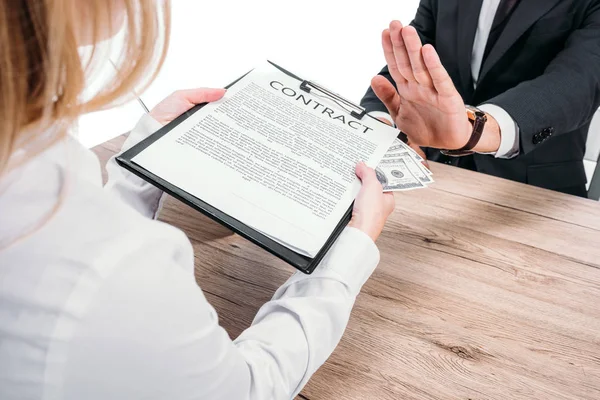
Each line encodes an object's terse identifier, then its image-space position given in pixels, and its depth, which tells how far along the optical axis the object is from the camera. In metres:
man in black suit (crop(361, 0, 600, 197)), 0.87
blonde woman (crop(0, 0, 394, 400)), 0.29
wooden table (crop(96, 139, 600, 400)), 0.58
